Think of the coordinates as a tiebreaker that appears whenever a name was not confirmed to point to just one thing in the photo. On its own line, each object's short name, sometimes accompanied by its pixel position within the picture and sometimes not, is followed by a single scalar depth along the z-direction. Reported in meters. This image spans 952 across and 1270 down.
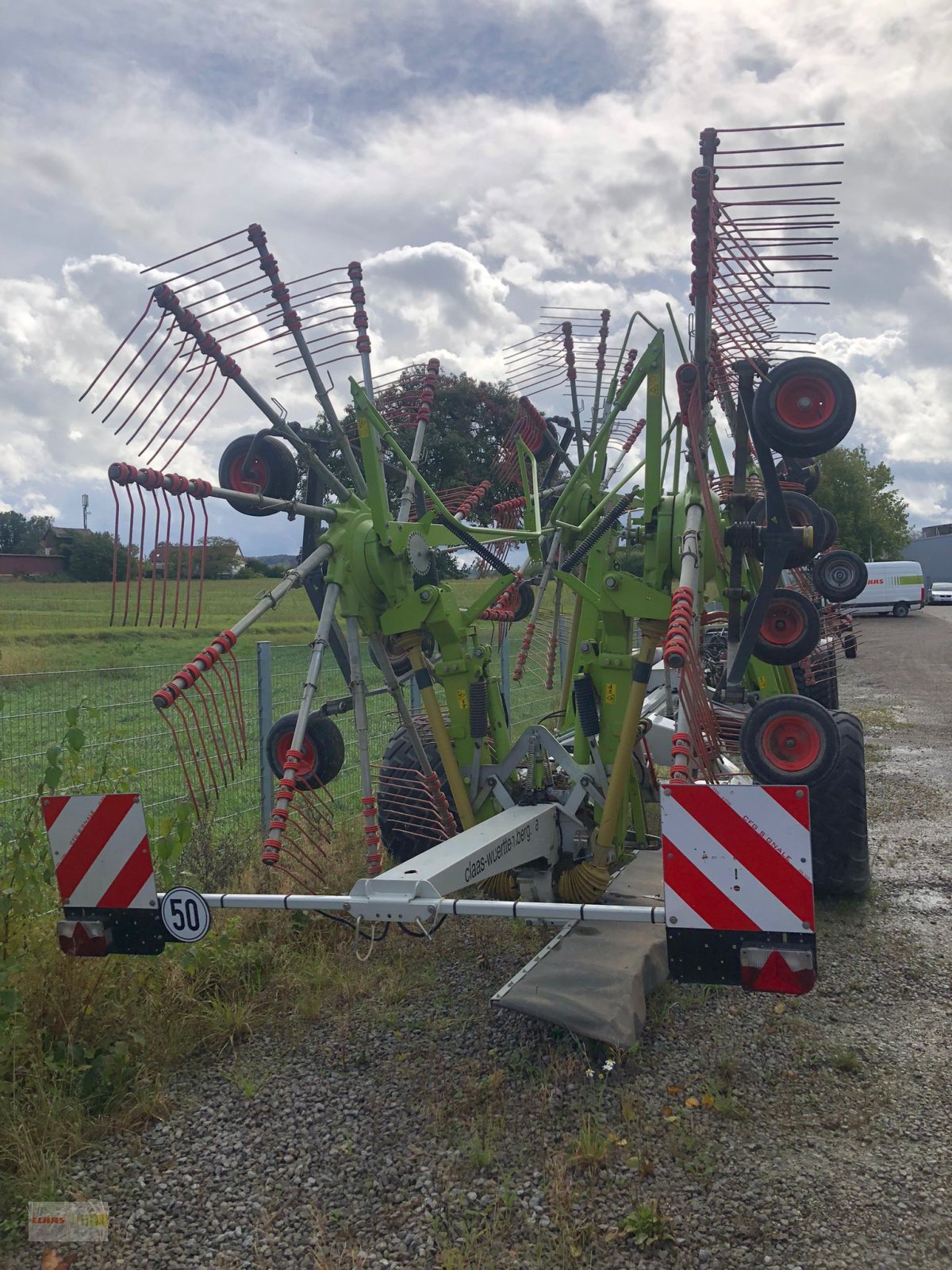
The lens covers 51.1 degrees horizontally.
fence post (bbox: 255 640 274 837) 6.69
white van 40.00
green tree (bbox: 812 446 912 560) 48.50
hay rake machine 3.30
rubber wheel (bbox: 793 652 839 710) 9.05
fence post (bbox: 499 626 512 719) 9.58
